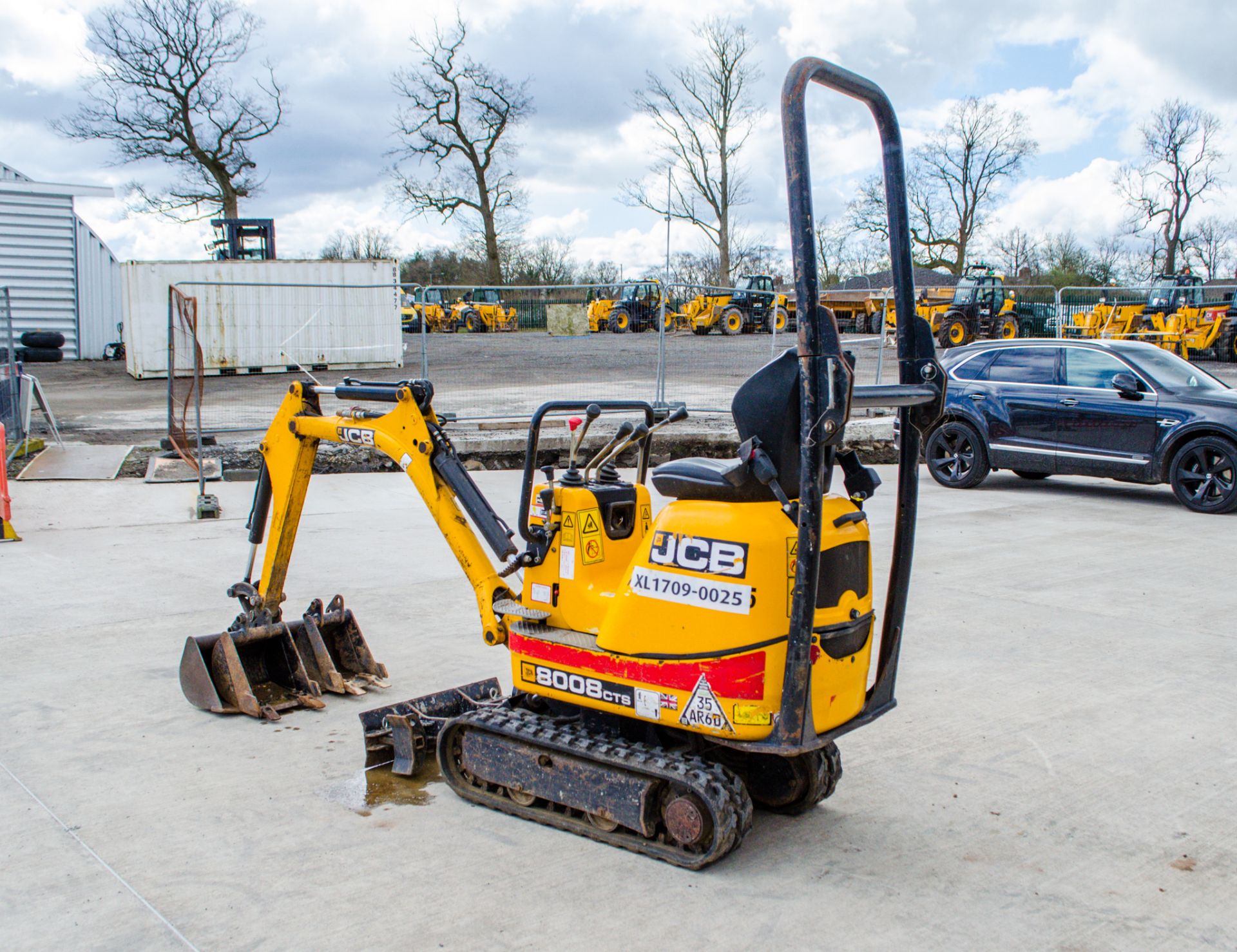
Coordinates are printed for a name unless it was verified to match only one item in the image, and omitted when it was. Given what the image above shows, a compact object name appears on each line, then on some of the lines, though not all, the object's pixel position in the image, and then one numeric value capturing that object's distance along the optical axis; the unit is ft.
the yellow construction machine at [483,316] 125.39
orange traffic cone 27.61
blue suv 34.19
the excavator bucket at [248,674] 16.07
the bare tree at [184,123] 114.83
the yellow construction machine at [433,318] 124.26
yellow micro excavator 10.68
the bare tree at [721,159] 165.89
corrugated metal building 83.46
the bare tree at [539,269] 167.32
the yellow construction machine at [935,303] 110.73
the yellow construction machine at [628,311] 85.15
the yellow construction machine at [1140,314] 89.10
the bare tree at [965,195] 180.55
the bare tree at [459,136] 145.89
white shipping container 72.84
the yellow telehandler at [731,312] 87.40
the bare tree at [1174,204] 185.37
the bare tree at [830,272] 173.06
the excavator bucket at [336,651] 17.17
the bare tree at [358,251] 191.01
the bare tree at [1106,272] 174.91
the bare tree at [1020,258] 197.47
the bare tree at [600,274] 164.96
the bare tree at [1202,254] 190.49
